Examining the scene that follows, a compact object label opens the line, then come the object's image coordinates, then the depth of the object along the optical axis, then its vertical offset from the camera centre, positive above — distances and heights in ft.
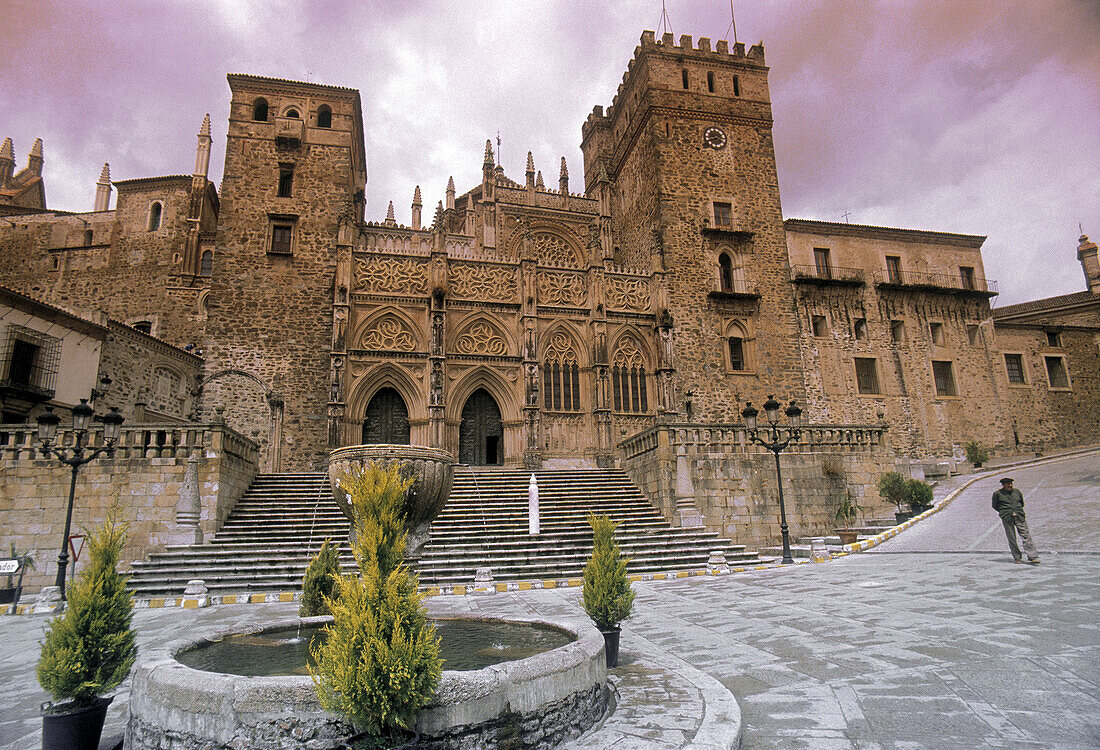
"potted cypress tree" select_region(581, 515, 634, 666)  17.97 -2.77
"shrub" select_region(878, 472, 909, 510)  55.88 +0.33
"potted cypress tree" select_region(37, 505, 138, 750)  12.23 -2.90
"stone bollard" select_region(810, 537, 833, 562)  45.78 -4.35
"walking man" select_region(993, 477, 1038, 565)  34.63 -1.57
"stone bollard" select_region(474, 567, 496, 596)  36.75 -4.91
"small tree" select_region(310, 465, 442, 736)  10.21 -2.53
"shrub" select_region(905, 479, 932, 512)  55.36 -0.18
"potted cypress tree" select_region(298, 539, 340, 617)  19.56 -2.45
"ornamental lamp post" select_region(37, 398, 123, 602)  36.35 +5.40
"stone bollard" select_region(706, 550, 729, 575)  42.45 -4.80
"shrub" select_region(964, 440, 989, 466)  83.15 +4.75
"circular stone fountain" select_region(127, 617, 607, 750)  10.91 -3.77
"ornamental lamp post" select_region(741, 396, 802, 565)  45.52 +5.77
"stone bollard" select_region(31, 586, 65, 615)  32.78 -4.75
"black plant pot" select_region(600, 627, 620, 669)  18.04 -4.28
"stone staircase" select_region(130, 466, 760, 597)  38.60 -2.65
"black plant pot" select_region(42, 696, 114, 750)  12.07 -4.28
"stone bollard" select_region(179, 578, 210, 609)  33.96 -4.82
